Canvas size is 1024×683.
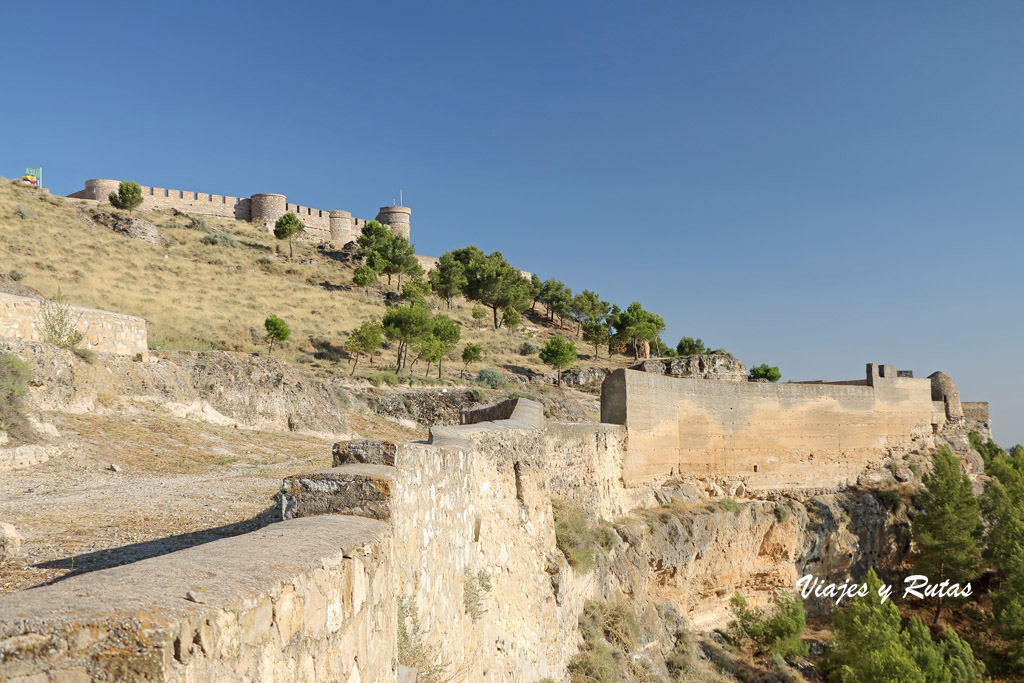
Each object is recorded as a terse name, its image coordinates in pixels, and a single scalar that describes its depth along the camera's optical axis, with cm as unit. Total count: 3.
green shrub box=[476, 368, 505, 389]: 3272
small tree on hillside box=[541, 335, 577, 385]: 3922
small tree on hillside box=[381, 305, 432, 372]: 3259
